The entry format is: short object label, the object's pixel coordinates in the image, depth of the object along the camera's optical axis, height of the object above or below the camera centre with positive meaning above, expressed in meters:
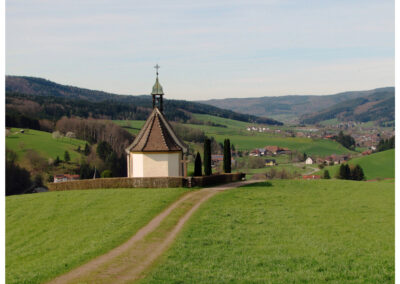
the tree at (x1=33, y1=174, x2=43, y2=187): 103.56 -8.26
